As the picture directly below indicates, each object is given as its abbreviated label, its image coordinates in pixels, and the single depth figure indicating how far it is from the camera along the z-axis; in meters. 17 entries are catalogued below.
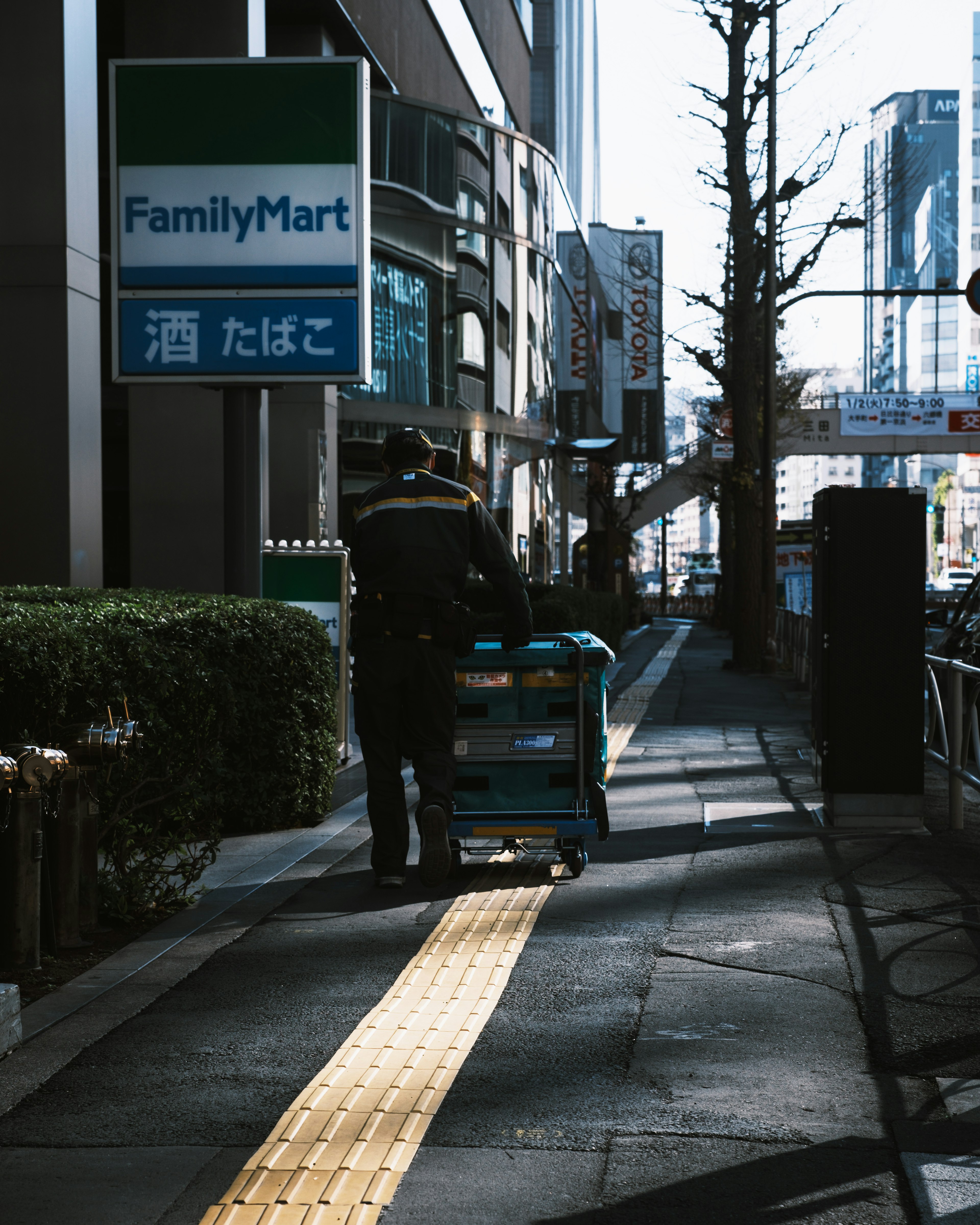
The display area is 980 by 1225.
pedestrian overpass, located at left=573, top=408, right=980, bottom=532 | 52.28
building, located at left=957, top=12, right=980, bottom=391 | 152.12
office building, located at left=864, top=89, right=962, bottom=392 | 156.88
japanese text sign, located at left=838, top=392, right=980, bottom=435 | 53.69
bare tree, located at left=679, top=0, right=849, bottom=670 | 24.59
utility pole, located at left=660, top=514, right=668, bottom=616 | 75.06
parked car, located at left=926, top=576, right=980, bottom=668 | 12.17
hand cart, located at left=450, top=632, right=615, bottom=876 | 6.35
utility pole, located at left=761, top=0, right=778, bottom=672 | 24.33
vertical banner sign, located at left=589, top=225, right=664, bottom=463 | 51.00
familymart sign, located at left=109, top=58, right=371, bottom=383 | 8.93
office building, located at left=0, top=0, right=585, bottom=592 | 9.94
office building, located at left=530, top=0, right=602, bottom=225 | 54.66
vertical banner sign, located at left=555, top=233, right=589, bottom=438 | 44.25
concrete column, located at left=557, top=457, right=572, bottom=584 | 40.06
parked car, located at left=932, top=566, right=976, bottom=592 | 63.38
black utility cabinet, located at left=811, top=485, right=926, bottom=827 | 7.63
